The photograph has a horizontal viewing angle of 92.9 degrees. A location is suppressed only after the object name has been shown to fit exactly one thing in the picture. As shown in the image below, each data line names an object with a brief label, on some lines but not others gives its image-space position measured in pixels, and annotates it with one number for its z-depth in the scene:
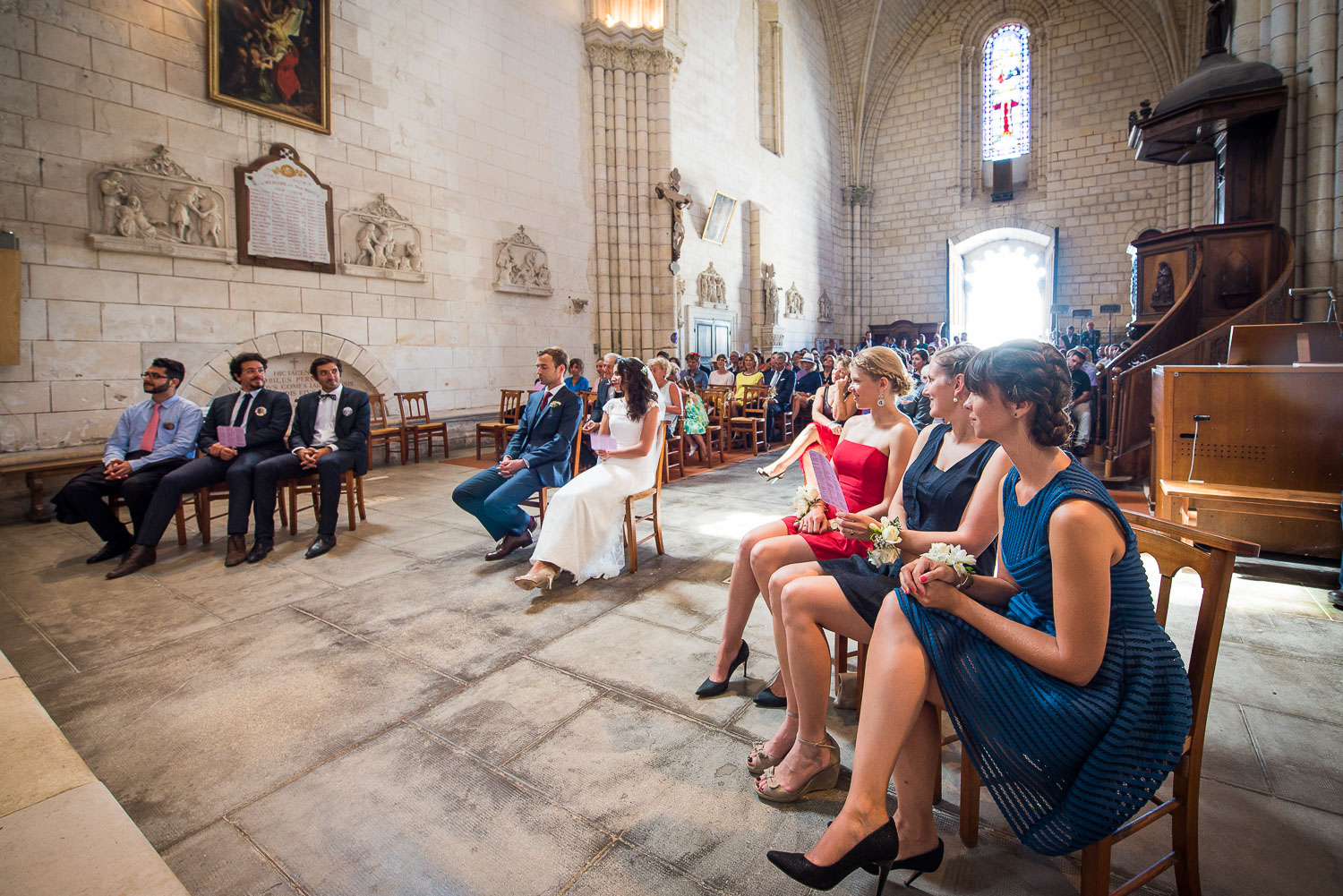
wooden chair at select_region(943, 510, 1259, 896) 1.21
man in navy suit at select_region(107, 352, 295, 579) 3.94
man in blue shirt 4.00
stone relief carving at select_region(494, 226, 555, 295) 9.02
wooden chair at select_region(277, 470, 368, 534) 4.50
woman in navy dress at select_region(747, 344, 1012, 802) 1.71
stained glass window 15.87
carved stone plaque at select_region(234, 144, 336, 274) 6.36
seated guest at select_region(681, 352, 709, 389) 9.85
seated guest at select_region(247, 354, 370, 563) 4.22
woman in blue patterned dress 1.19
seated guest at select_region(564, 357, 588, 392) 6.74
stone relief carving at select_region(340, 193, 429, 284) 7.29
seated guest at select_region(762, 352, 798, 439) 9.16
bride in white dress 3.46
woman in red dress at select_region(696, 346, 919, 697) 2.22
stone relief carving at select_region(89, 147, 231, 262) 5.46
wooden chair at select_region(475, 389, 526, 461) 7.84
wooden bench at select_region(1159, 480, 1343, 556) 3.44
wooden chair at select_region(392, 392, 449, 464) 7.70
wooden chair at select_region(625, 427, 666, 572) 3.67
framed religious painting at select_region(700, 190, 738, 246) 12.29
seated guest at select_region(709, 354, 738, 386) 9.84
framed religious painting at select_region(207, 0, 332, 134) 6.18
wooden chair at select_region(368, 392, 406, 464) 7.25
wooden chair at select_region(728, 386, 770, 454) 8.41
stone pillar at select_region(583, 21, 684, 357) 10.34
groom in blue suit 4.03
